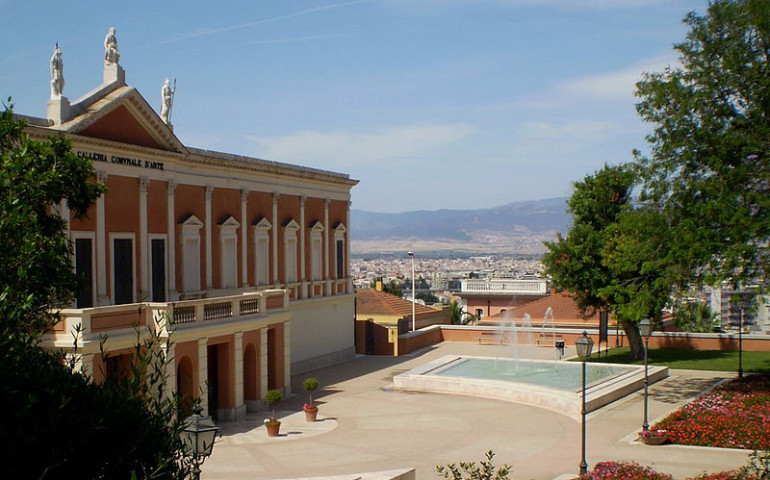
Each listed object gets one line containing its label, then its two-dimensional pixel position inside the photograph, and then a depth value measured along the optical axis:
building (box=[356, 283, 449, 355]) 46.62
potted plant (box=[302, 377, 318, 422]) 28.45
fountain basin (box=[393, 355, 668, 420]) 30.36
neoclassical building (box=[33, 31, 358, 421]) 26.64
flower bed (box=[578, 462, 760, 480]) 17.48
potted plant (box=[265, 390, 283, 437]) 26.09
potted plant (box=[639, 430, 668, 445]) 23.34
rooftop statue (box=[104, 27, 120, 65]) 30.12
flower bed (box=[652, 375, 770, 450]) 22.86
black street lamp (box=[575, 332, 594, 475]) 19.57
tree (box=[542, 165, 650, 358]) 37.84
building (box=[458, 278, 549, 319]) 69.19
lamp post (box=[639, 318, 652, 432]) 25.44
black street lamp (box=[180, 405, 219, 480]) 12.12
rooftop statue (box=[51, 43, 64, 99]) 26.75
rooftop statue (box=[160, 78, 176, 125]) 32.91
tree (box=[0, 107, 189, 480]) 7.92
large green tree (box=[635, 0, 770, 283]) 25.78
